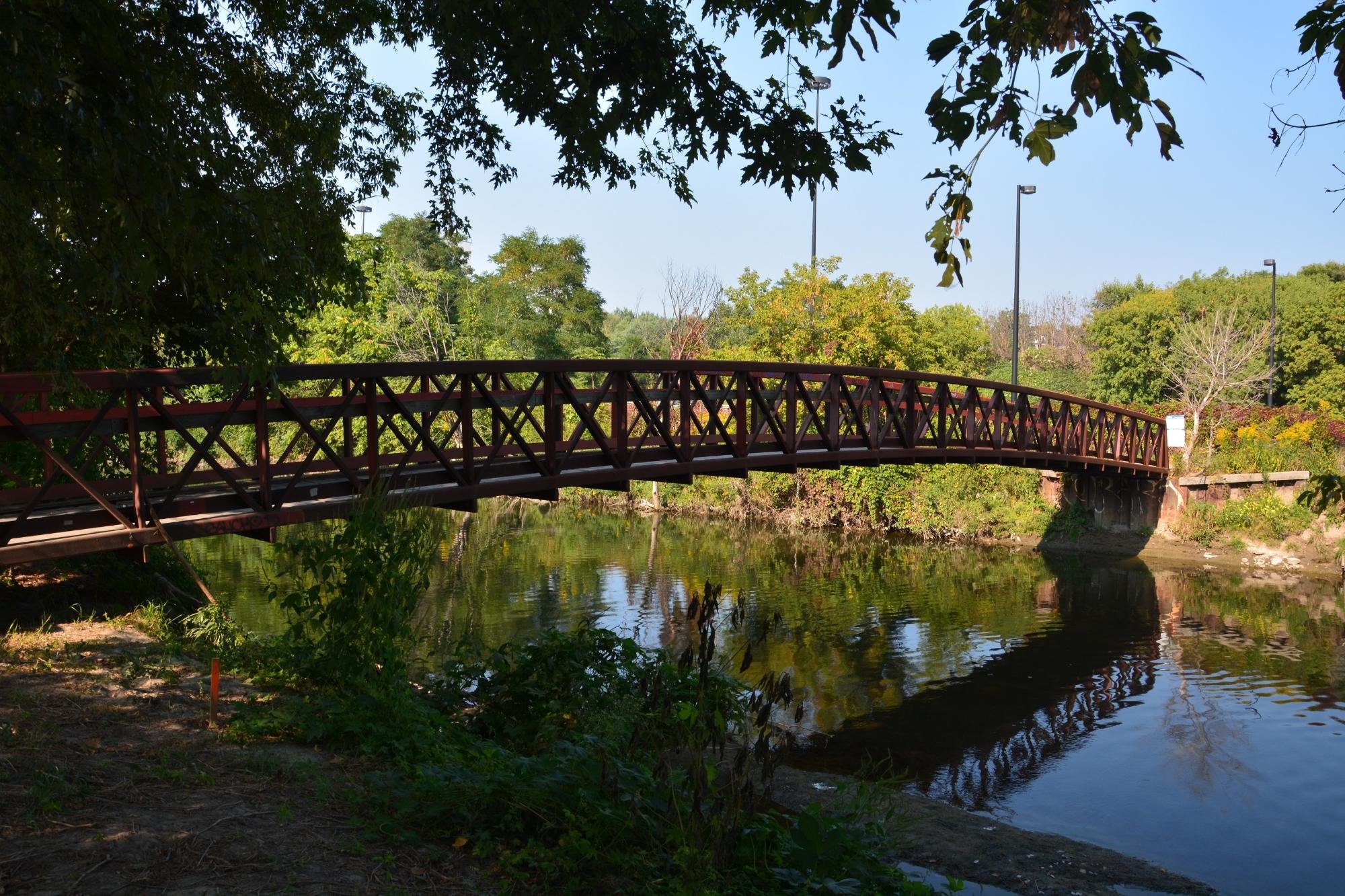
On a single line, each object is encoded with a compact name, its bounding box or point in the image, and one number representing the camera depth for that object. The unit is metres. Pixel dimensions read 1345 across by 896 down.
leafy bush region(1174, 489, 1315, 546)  21.95
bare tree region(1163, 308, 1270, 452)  27.30
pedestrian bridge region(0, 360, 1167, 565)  7.47
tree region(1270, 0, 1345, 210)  3.58
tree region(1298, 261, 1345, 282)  46.03
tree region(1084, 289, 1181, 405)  42.47
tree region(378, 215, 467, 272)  47.44
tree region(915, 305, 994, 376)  31.70
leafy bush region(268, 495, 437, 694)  6.62
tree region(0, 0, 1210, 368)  3.86
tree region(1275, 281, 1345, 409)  36.84
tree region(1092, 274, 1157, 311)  55.06
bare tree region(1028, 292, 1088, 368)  68.69
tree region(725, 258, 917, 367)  29.03
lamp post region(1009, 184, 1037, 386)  25.55
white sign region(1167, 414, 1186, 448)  23.41
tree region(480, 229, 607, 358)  36.91
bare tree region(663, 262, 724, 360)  30.73
